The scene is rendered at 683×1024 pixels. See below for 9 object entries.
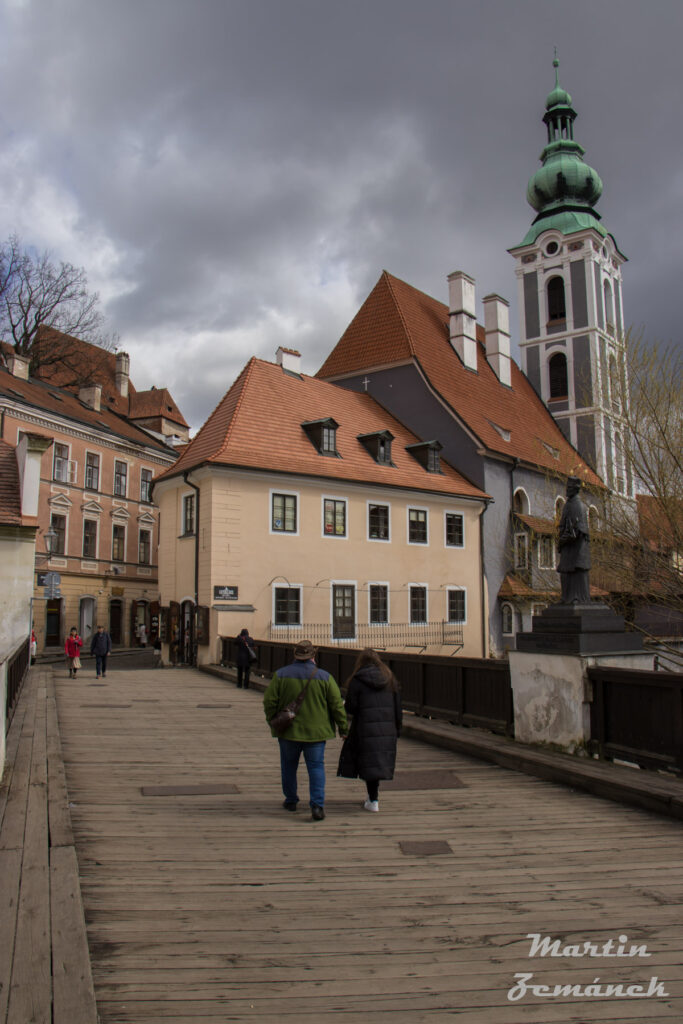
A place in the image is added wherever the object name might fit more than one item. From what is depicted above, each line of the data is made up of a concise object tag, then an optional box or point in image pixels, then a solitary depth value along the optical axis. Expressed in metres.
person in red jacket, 20.98
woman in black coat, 7.09
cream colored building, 25.70
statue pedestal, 9.05
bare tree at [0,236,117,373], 41.50
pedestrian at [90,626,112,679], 21.44
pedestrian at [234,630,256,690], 18.59
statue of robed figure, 9.91
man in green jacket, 6.99
